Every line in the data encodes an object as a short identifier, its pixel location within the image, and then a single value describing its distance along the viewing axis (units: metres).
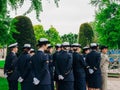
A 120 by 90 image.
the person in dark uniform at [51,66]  7.29
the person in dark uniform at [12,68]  7.27
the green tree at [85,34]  22.37
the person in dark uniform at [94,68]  7.88
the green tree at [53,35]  55.46
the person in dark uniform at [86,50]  8.18
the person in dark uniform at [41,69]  5.55
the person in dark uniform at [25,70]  6.68
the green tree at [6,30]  11.42
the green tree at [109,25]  24.31
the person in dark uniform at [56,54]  7.20
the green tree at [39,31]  50.36
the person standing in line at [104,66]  8.13
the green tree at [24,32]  16.80
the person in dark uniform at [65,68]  6.77
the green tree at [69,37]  75.38
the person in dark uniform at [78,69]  7.31
